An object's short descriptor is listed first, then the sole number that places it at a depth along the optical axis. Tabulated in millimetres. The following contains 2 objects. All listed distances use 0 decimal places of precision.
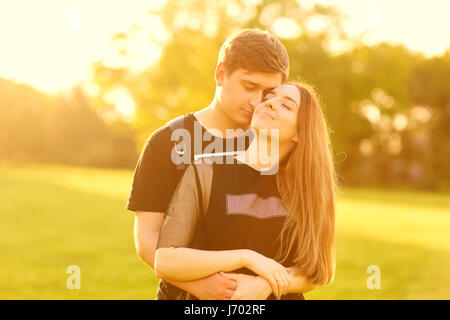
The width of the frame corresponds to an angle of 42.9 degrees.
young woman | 2785
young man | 3334
